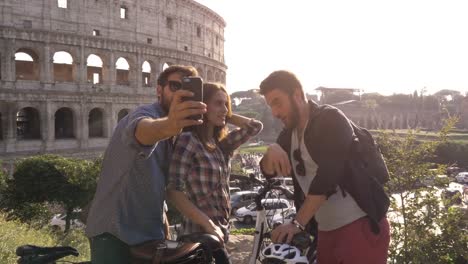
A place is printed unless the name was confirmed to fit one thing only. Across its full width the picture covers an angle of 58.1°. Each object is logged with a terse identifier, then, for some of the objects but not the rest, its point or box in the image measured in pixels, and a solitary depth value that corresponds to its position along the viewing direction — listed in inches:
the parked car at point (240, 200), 733.3
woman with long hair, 94.3
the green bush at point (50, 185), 561.0
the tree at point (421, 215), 230.8
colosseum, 911.7
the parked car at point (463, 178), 1059.9
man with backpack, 74.3
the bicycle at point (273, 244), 71.7
